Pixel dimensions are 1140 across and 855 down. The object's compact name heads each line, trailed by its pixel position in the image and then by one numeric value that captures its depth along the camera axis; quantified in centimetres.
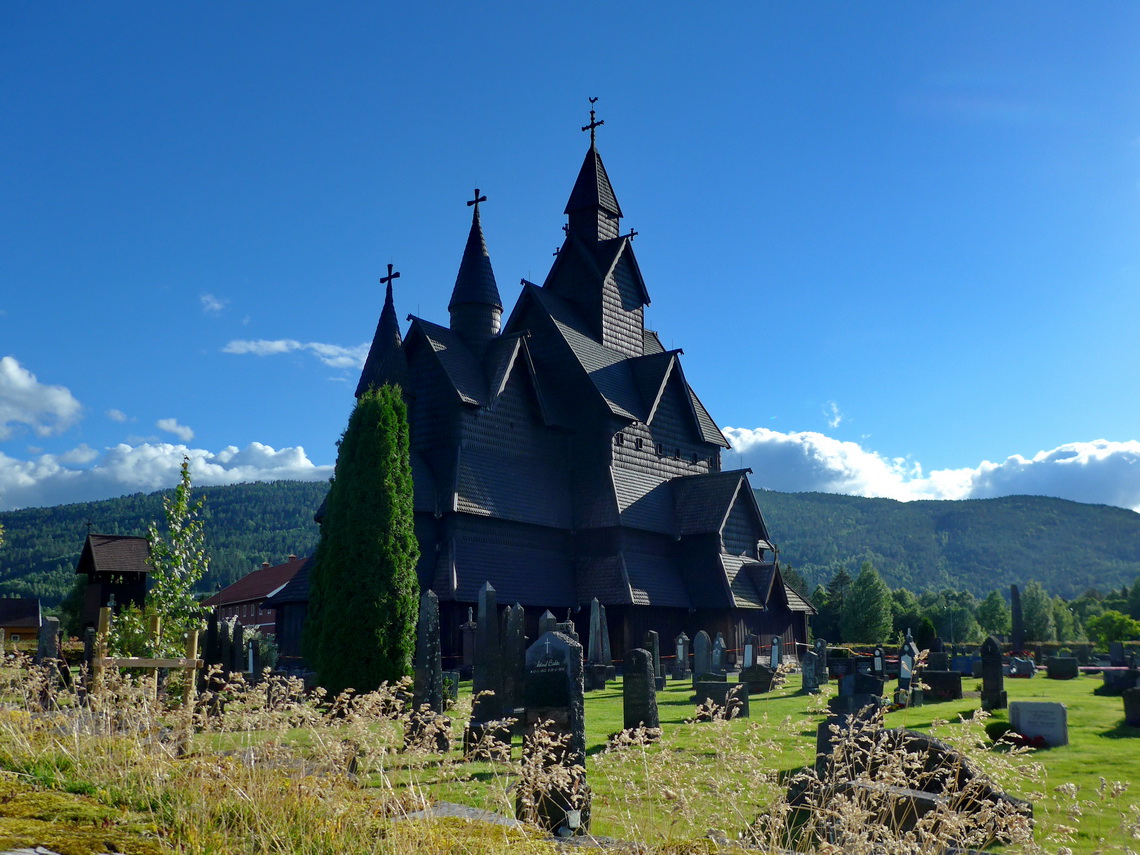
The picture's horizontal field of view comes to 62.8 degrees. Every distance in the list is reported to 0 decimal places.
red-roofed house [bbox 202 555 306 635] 7956
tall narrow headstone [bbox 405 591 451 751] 1470
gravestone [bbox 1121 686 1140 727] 1579
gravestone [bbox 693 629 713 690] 2831
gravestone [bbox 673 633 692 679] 3075
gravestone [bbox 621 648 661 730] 1466
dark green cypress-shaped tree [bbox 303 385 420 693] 2050
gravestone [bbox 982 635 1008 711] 1794
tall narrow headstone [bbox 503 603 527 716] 1480
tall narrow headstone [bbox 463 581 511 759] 1470
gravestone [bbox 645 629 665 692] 2502
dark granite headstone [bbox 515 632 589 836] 779
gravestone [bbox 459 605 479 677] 2964
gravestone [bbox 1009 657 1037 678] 3131
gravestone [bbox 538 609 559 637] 2128
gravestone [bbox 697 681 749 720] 1754
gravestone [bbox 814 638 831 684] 2641
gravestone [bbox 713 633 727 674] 2786
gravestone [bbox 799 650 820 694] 2348
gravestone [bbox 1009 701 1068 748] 1337
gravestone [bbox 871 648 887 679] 2615
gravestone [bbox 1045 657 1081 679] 2992
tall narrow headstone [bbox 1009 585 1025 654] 5318
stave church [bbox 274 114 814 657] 3272
